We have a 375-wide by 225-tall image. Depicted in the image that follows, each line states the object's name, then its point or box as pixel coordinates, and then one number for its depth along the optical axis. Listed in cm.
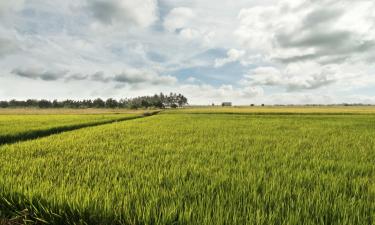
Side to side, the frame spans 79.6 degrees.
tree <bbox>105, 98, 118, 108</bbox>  13912
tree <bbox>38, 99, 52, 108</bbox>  15250
